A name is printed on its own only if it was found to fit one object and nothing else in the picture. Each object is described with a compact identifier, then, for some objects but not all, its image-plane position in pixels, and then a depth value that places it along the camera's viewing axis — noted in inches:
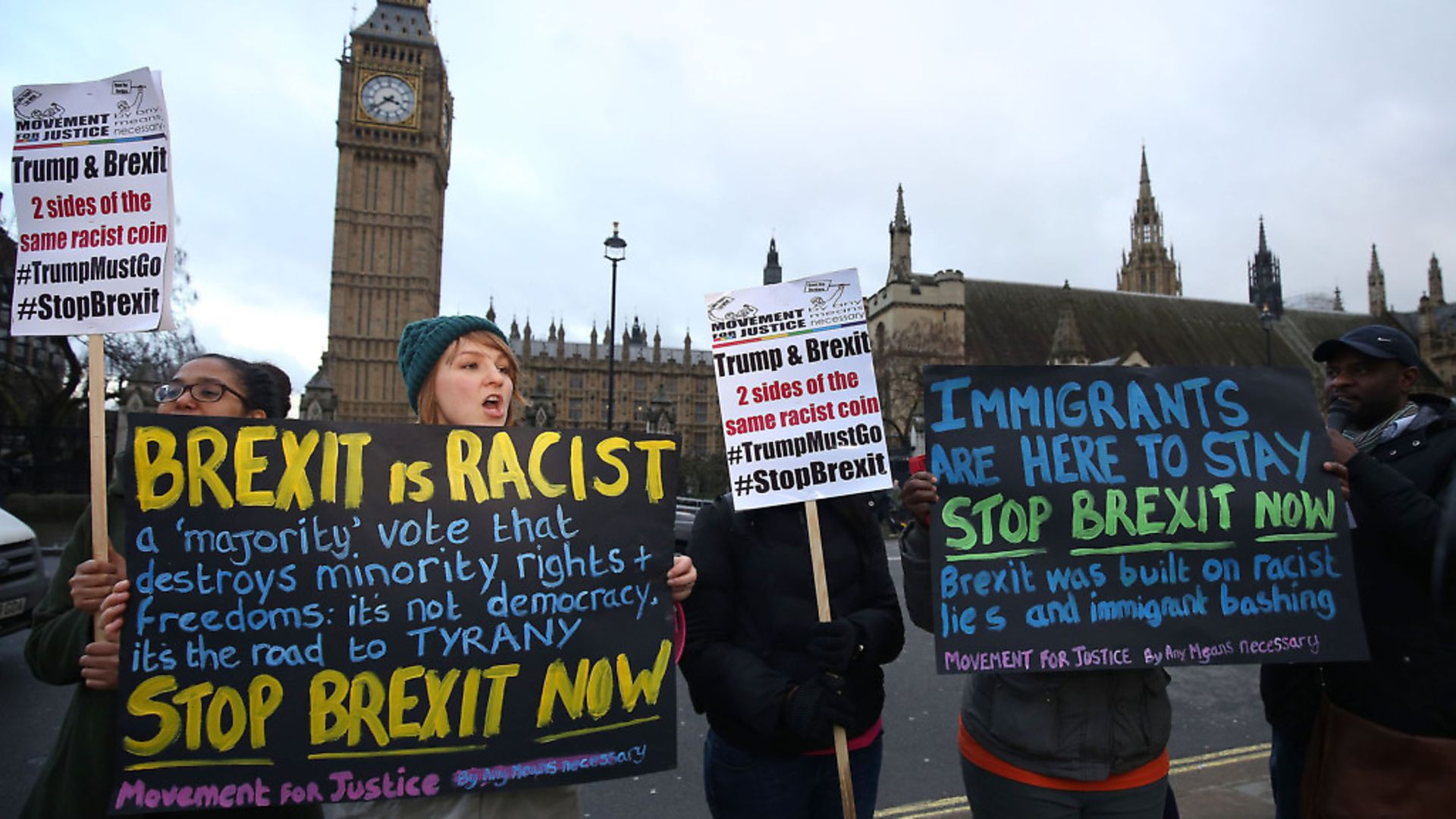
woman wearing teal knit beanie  103.6
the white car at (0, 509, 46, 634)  233.8
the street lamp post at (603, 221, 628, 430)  769.6
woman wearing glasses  85.7
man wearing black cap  101.7
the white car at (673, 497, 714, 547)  468.4
